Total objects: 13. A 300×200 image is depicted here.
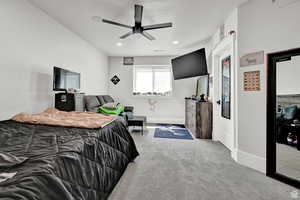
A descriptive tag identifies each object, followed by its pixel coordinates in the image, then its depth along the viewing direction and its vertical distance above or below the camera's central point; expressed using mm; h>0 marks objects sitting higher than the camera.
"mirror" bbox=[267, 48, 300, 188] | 1820 -218
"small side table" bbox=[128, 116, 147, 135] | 3902 -627
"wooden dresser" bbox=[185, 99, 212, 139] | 3588 -528
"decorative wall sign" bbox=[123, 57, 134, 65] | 5816 +1588
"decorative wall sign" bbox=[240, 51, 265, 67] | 2123 +641
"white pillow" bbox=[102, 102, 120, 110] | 4048 -209
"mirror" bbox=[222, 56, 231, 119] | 2969 +286
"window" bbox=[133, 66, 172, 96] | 5762 +750
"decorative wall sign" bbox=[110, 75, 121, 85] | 5899 +791
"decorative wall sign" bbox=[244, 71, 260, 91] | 2166 +298
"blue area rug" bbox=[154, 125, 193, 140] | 3803 -987
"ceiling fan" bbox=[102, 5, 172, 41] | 2365 +1435
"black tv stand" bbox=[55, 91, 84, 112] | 2893 -50
